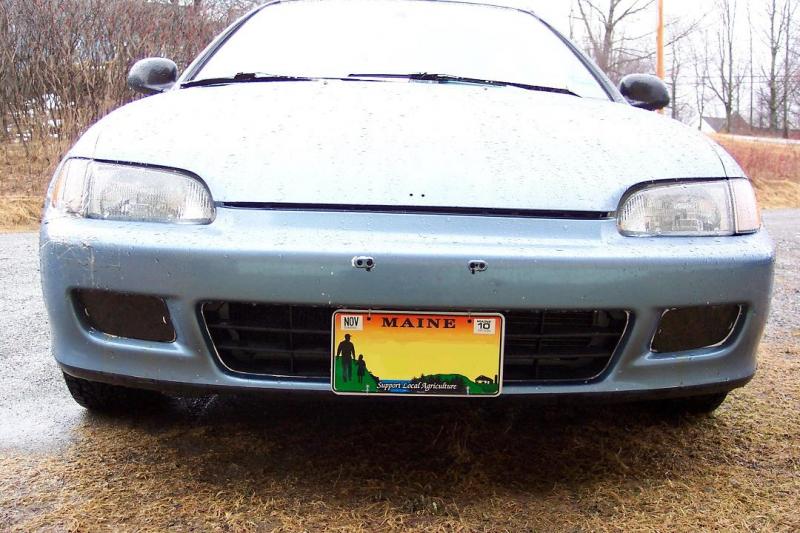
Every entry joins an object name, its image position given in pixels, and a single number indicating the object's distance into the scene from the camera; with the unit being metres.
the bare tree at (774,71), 45.12
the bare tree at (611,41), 26.47
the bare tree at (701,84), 51.40
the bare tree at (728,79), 49.53
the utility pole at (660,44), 16.58
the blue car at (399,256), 1.54
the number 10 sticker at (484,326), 1.55
